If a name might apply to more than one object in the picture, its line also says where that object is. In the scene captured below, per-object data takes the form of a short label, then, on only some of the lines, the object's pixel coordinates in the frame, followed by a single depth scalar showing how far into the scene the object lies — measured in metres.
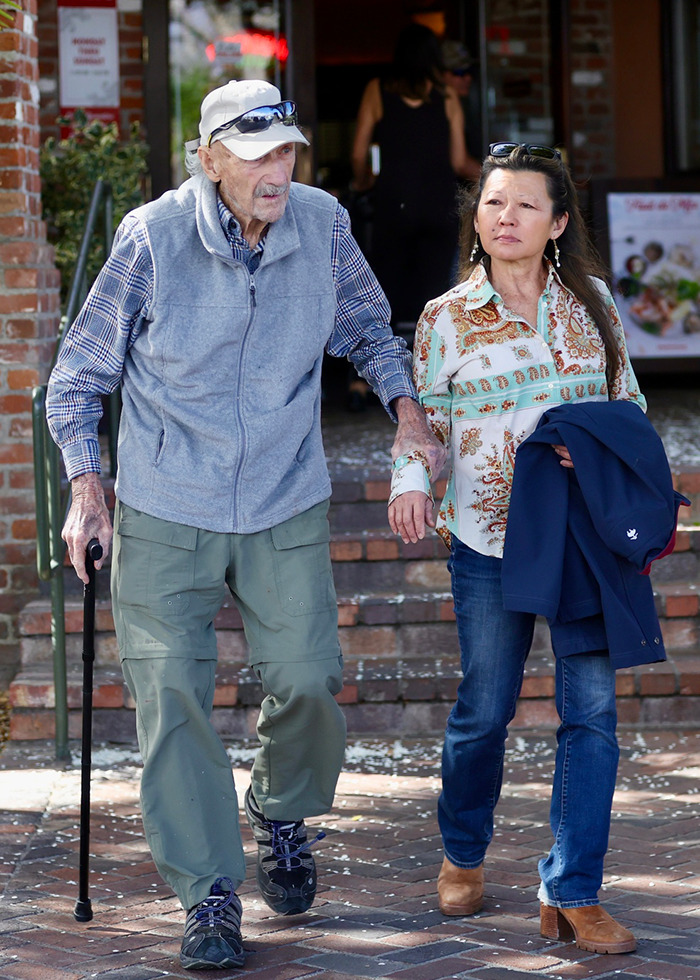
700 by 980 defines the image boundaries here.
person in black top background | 15.54
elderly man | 6.54
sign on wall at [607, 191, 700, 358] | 17.83
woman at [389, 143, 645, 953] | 6.54
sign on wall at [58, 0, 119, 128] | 16.52
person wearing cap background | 18.97
